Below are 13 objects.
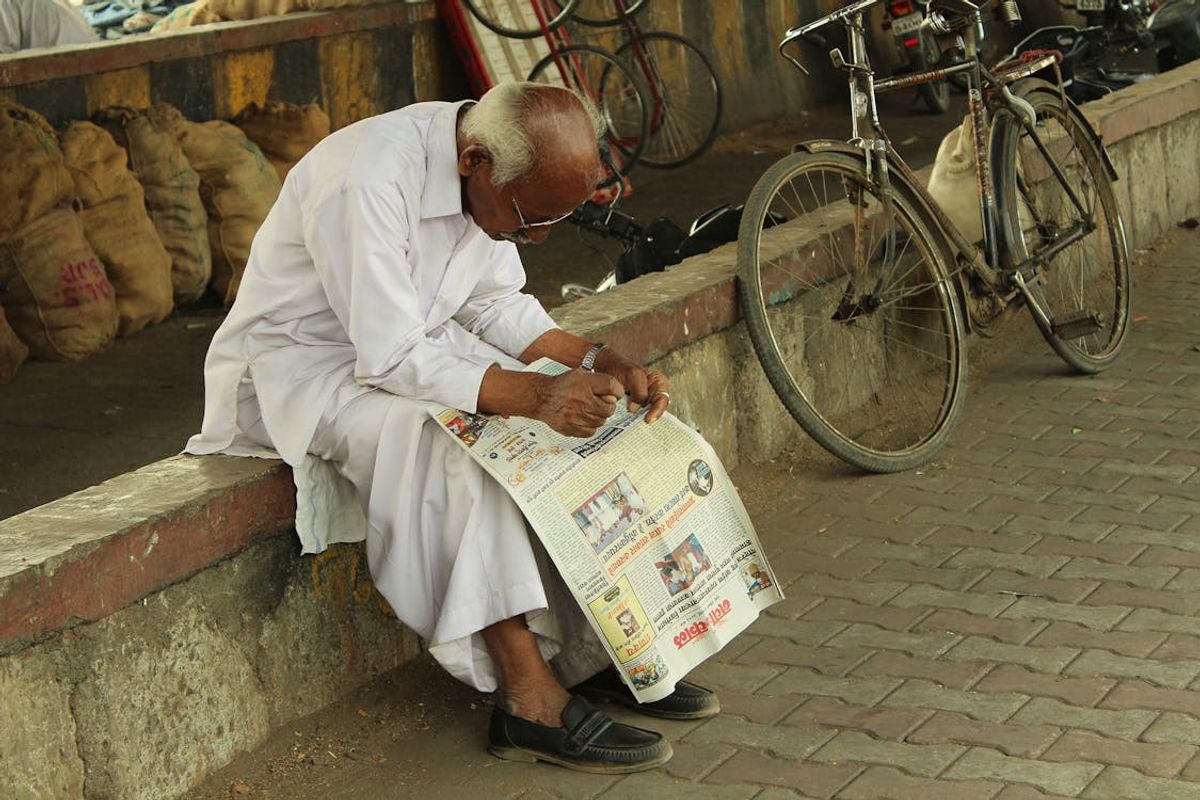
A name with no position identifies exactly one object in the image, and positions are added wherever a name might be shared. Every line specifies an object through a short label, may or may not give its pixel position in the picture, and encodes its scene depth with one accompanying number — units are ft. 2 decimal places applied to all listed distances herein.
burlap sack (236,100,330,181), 46.62
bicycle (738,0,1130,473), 30.19
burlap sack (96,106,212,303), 42.55
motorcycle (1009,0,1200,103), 59.16
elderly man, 20.15
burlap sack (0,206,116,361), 38.73
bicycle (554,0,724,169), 60.18
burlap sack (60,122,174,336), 40.57
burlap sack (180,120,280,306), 43.80
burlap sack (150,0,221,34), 53.06
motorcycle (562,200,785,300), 34.88
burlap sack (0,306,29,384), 37.73
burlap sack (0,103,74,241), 38.42
